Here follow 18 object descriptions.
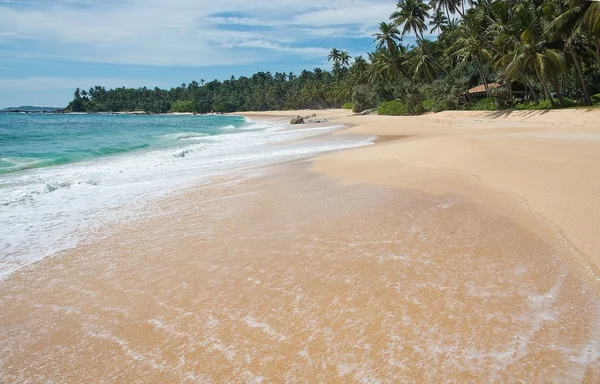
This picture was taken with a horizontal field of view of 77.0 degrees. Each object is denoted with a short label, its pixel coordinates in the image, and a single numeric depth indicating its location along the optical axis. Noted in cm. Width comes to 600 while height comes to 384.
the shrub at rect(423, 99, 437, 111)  4145
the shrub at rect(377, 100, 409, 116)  4550
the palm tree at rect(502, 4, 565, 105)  2389
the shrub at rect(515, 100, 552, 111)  2750
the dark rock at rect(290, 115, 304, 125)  4772
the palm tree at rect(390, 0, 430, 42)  4500
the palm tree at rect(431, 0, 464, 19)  4498
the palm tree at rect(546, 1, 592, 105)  2189
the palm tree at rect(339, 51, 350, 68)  9856
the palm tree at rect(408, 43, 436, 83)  4575
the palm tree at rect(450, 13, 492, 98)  3341
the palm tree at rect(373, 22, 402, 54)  5178
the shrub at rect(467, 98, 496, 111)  3488
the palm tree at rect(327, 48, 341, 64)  9866
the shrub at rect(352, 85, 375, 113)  6140
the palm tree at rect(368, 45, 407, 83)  5203
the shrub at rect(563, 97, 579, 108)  2646
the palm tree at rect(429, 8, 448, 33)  5791
